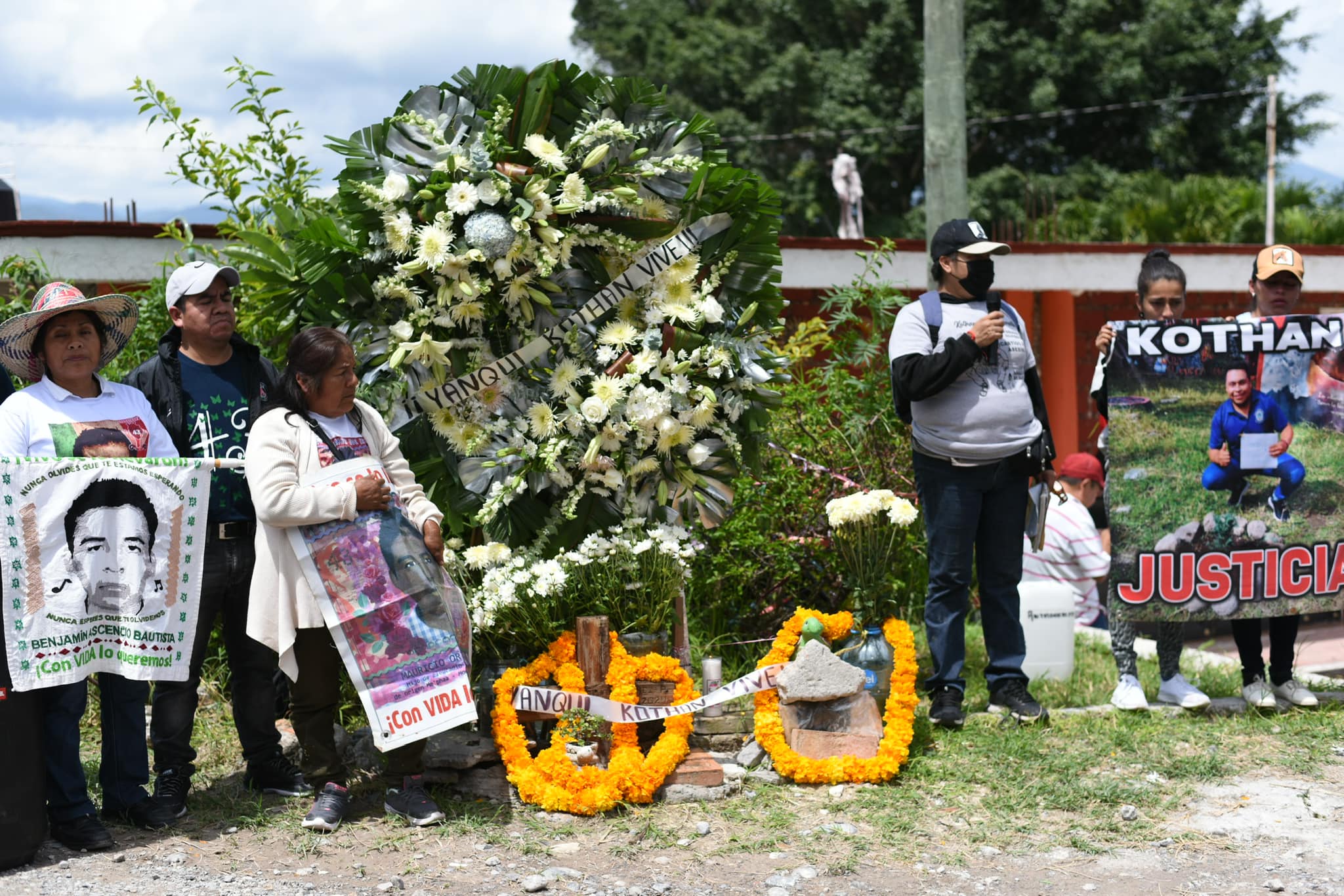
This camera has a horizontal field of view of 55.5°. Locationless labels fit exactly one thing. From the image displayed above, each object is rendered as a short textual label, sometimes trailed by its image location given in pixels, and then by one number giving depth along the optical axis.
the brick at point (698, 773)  4.71
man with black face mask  5.21
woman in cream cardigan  4.15
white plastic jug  6.43
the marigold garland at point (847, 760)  4.81
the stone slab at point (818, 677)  4.88
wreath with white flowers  4.84
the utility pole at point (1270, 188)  16.38
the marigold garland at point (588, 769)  4.54
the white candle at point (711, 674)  5.28
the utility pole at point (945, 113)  7.24
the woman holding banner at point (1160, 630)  5.57
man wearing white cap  4.52
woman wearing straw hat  4.18
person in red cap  6.98
